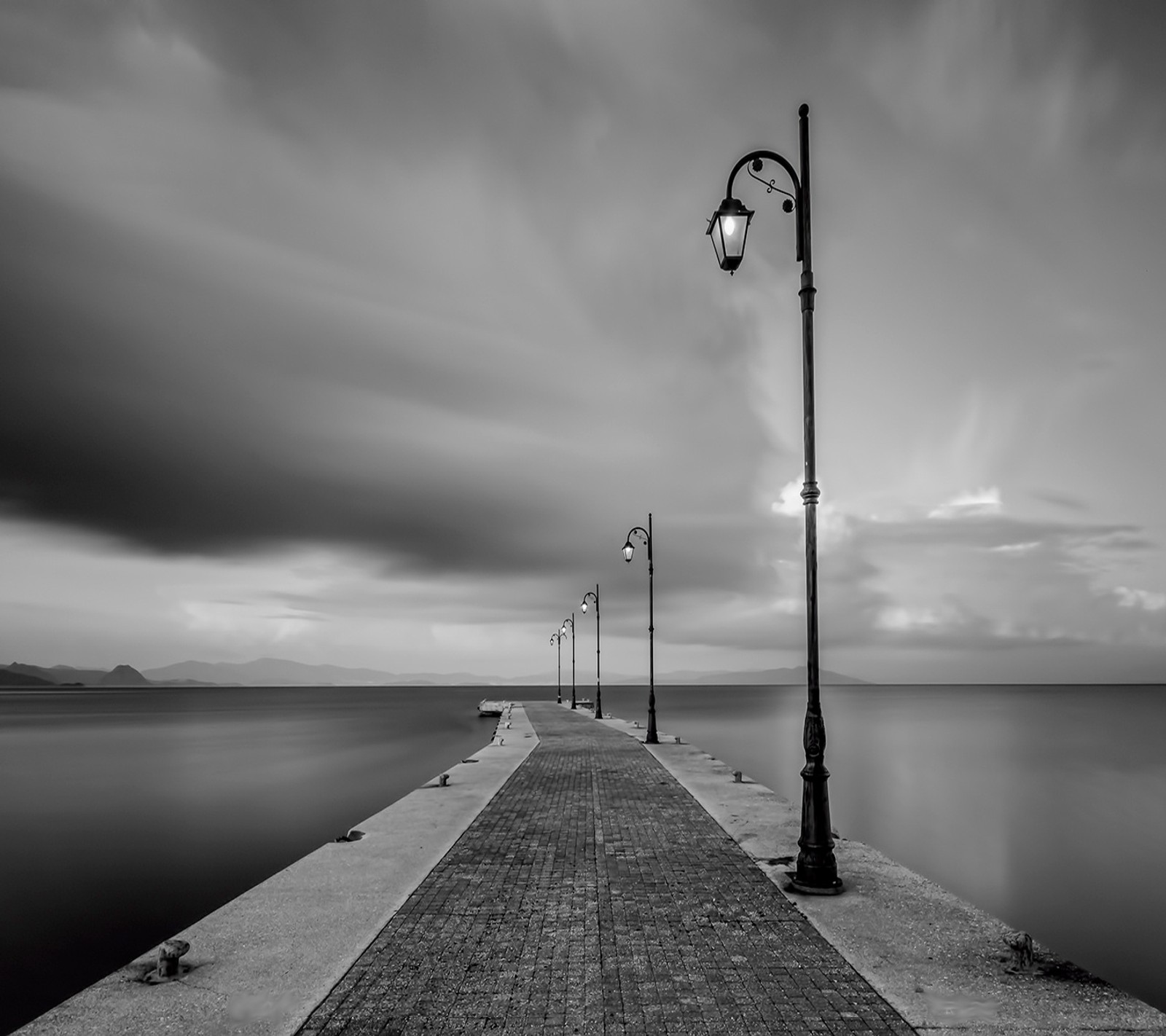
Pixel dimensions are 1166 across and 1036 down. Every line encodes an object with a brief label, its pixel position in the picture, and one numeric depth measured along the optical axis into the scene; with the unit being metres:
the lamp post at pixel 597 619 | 41.16
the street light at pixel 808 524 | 8.62
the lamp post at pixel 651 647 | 27.08
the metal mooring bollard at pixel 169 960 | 6.22
